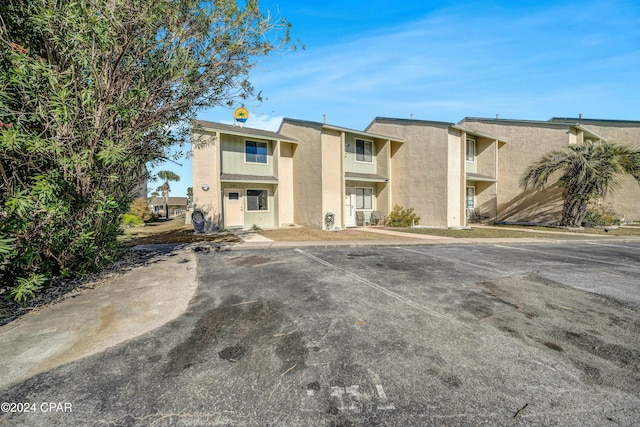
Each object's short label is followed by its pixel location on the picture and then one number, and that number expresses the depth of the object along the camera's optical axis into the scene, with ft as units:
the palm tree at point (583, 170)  51.55
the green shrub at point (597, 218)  58.49
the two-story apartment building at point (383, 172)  51.47
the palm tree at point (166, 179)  131.66
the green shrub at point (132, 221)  60.39
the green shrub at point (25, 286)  12.83
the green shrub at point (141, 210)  67.72
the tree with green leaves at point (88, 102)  13.29
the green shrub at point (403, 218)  57.21
